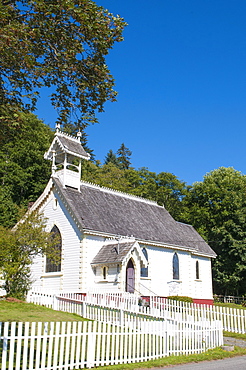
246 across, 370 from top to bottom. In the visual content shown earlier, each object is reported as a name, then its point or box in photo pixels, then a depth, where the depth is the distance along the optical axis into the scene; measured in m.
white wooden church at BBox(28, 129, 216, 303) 25.80
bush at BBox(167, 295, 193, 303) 27.11
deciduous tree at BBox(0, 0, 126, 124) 10.80
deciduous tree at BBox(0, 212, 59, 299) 21.48
